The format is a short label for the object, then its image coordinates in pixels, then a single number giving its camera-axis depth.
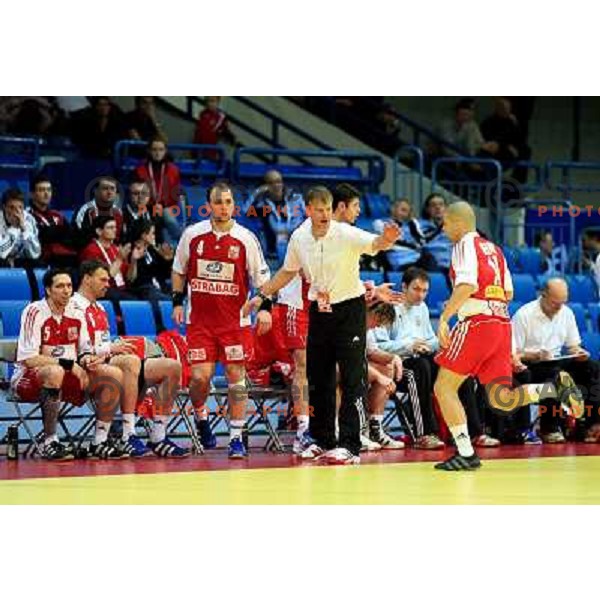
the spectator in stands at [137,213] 15.25
